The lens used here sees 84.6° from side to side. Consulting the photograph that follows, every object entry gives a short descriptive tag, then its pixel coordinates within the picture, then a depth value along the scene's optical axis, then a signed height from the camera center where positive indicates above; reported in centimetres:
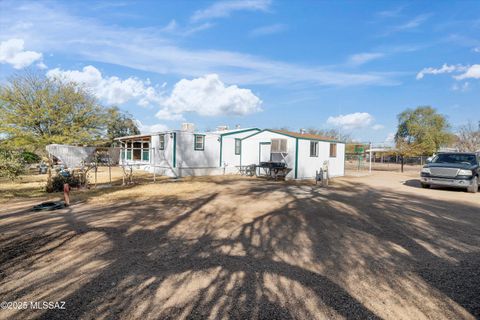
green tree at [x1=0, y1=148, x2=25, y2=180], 943 -32
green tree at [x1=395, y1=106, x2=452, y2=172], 4331 +552
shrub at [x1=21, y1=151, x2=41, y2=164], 2225 -15
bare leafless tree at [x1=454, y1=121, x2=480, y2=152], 3616 +267
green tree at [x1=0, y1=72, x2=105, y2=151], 1731 +287
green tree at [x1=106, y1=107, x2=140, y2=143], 3746 +436
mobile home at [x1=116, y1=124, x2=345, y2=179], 1642 +38
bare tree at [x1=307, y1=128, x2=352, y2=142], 5391 +514
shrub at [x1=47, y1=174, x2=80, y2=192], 1142 -117
